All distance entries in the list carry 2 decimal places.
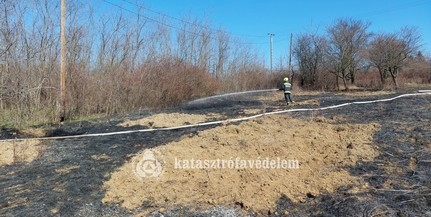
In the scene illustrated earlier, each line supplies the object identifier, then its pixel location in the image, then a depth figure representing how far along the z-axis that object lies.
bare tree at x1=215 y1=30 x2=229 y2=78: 32.67
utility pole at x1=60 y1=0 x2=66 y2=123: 11.23
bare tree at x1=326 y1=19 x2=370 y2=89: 29.92
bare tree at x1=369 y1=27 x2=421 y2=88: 26.42
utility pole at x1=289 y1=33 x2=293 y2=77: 36.64
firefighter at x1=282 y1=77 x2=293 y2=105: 13.88
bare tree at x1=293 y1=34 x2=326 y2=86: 33.22
